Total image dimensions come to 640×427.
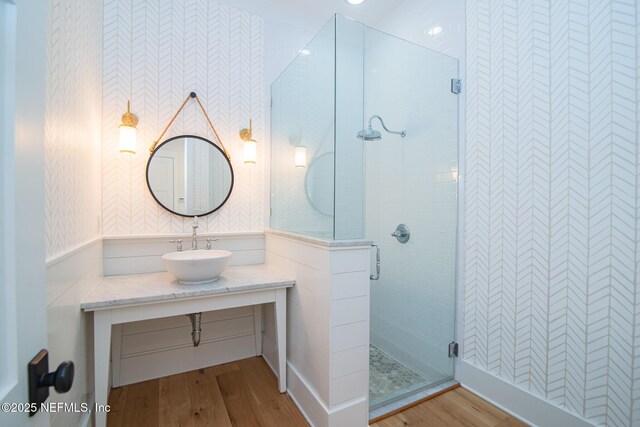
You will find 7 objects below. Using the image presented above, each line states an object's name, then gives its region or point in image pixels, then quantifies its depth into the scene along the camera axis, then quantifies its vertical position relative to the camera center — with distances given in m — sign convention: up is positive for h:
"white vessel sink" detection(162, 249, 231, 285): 1.58 -0.33
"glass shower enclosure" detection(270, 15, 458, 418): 1.55 +0.25
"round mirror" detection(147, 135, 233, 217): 2.04 +0.24
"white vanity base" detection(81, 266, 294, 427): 1.40 -0.49
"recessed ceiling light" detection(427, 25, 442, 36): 2.07 +1.31
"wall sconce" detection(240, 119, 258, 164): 2.23 +0.49
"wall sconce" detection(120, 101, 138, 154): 1.83 +0.47
